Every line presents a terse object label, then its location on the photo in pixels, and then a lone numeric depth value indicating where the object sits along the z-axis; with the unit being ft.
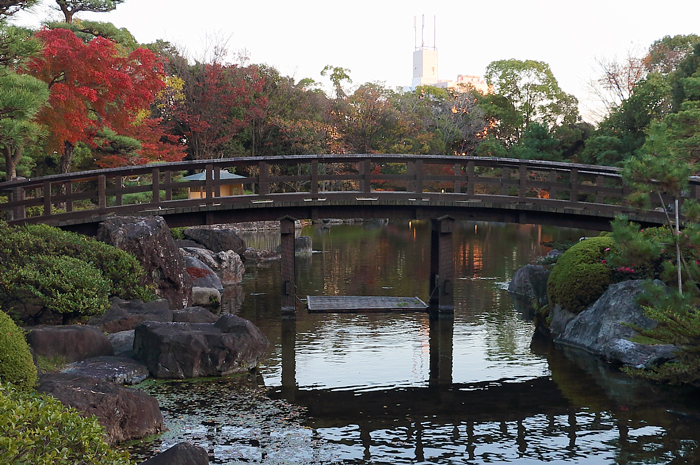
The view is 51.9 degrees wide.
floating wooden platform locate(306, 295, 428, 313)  62.13
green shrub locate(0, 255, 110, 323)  47.19
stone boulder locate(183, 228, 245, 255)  95.45
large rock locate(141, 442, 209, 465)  24.98
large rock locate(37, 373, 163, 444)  31.19
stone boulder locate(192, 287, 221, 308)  68.80
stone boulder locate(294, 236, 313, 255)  107.55
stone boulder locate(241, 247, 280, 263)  101.60
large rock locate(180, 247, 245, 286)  81.82
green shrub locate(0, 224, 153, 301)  51.65
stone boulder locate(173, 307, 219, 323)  50.83
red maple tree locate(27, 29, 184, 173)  76.84
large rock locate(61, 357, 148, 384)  39.93
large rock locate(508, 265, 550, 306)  63.87
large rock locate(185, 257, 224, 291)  73.22
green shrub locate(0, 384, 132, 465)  19.26
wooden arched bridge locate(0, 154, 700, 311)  59.11
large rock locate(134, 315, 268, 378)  42.55
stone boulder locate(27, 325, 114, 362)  41.34
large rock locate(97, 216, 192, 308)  56.29
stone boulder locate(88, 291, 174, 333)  48.52
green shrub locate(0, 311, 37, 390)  31.22
